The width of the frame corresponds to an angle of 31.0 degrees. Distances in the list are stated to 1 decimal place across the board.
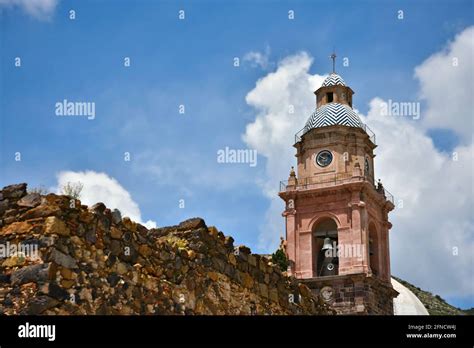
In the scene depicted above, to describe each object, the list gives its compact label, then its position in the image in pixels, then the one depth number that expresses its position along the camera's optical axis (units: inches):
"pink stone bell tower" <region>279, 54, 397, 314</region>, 1545.3
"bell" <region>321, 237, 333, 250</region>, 1604.1
